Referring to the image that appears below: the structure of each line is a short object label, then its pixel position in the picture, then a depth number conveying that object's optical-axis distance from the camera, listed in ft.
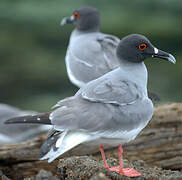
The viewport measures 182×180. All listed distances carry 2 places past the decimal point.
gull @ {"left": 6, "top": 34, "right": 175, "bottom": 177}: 41.04
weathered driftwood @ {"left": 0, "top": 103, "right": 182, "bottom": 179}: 52.70
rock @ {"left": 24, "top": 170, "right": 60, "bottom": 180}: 41.01
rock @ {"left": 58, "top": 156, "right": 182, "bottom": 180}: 43.07
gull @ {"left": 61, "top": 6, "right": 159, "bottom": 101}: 65.62
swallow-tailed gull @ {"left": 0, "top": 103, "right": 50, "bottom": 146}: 74.84
